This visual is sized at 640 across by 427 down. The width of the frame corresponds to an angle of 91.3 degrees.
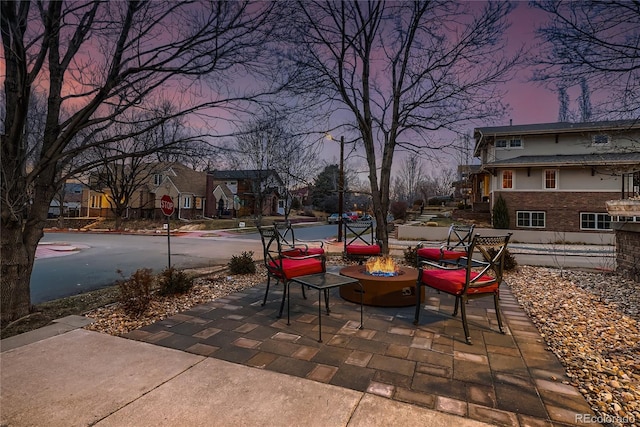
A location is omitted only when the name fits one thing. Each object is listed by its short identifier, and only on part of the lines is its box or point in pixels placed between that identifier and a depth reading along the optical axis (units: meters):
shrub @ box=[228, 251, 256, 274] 6.81
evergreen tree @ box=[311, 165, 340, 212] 49.95
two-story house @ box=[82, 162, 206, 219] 33.53
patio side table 3.67
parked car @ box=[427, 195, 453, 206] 45.38
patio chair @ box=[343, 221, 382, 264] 7.54
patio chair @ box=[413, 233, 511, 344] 3.51
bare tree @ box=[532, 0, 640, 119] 4.39
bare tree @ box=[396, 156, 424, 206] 51.01
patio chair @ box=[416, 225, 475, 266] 6.43
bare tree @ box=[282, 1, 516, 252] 6.62
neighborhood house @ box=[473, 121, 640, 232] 18.12
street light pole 14.30
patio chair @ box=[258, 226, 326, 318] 4.25
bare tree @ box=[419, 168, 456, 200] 55.77
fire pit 4.58
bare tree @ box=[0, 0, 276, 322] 3.68
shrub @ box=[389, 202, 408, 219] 33.59
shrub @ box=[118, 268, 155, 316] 4.13
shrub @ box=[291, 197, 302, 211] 50.08
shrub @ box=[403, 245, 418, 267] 7.92
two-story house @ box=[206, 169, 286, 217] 38.19
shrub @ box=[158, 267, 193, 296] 4.93
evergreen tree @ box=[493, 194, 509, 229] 18.84
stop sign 8.77
